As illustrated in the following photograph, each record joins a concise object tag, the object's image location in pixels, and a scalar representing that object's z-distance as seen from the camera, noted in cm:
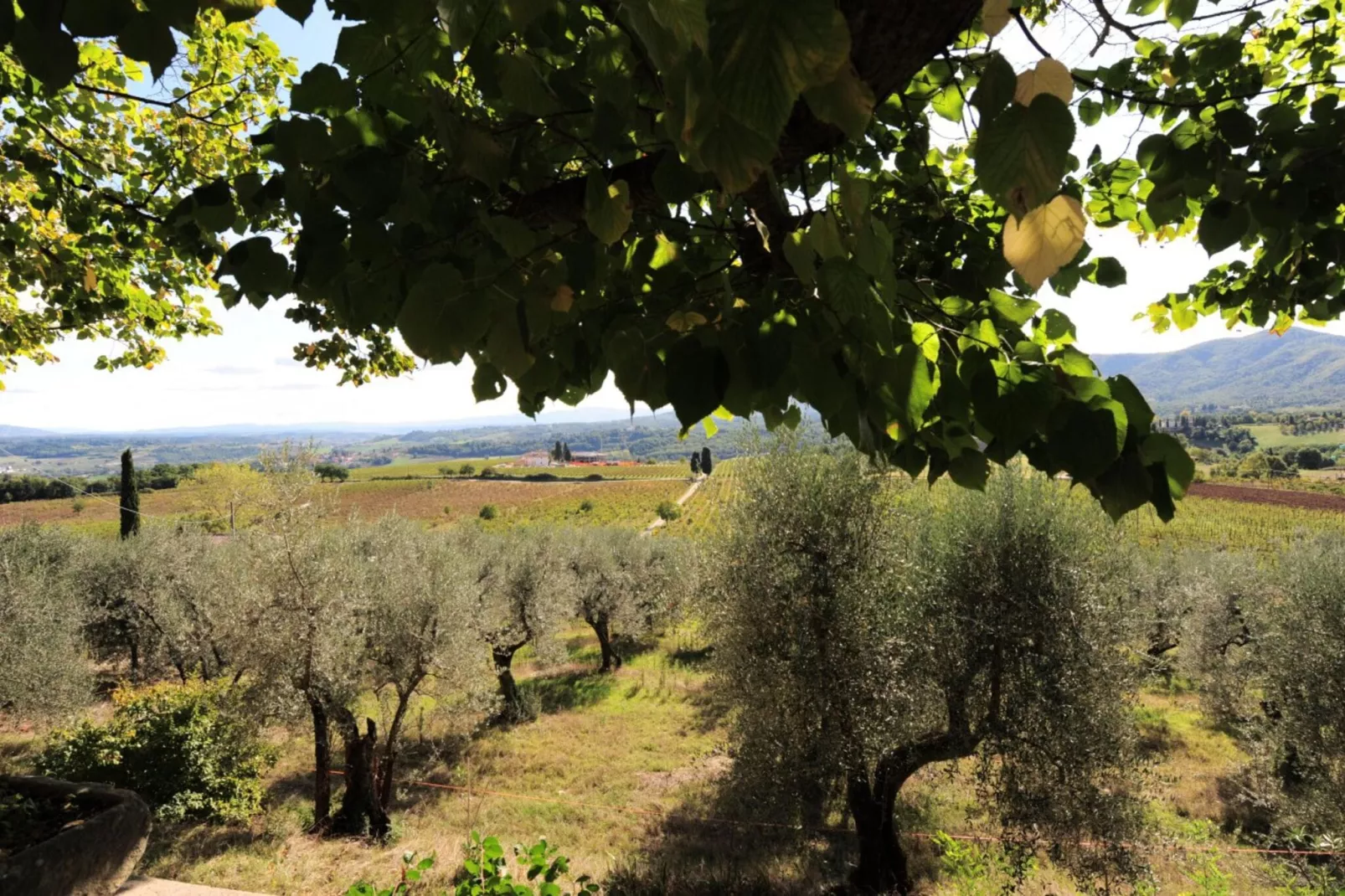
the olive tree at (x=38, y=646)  1451
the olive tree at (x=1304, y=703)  1147
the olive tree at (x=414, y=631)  1448
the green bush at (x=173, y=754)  1170
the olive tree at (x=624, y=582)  2864
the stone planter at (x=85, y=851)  495
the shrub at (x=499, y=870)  314
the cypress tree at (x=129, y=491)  3284
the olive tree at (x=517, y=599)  2109
